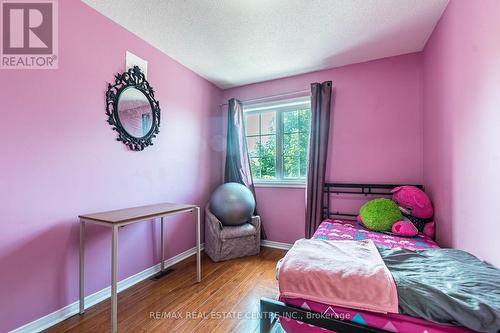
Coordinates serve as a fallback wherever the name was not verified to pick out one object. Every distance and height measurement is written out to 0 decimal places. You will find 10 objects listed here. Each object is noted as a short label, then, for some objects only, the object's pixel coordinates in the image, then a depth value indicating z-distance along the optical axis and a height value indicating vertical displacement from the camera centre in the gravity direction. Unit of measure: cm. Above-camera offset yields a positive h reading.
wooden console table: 143 -39
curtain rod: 286 +96
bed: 88 -68
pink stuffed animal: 206 -42
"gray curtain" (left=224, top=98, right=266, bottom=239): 312 +20
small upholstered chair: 257 -89
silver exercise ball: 264 -48
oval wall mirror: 196 +53
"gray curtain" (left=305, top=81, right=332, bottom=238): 264 +17
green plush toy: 209 -48
